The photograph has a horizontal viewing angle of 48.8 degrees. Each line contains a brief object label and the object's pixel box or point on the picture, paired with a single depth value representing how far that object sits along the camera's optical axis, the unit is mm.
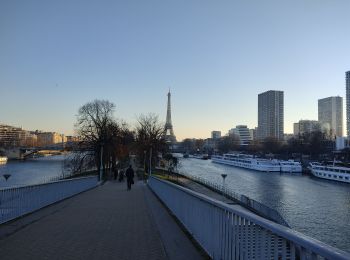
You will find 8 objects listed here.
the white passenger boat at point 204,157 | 178625
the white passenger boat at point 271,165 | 94688
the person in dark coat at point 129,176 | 25141
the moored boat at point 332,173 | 70000
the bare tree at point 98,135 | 50344
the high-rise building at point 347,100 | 169375
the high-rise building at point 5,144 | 185500
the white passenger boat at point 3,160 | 119425
